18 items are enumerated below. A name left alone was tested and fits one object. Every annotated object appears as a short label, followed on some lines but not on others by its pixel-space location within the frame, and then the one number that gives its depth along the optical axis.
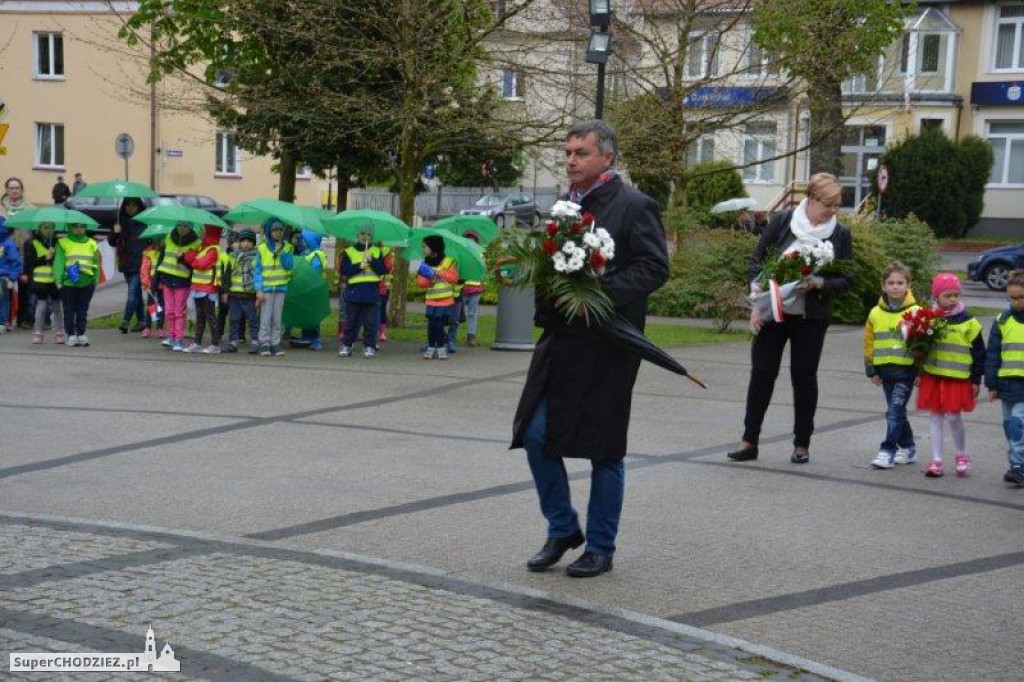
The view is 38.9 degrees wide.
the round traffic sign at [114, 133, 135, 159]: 41.33
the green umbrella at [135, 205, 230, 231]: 16.98
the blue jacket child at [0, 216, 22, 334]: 18.52
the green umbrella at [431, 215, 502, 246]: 18.39
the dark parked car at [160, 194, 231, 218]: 44.03
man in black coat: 6.74
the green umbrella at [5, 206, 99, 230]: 17.33
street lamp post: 16.05
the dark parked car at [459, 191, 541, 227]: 50.12
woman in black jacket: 10.12
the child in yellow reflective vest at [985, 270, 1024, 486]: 9.80
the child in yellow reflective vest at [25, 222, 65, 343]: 17.30
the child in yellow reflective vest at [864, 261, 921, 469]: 10.37
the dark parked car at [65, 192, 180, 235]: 42.00
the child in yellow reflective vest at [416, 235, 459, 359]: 16.84
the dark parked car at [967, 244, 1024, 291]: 34.06
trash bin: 17.75
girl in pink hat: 10.17
